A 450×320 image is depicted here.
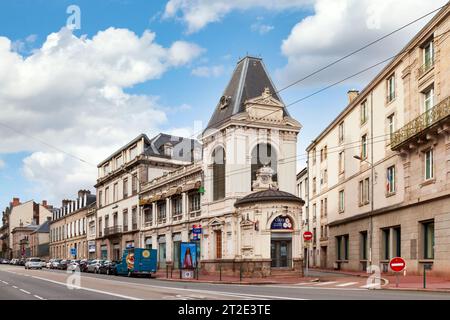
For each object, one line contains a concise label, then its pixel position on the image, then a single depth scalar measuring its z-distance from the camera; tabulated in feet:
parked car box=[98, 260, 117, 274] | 158.30
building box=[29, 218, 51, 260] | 386.32
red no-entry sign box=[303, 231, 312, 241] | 112.47
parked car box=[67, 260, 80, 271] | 192.51
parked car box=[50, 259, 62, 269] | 241.76
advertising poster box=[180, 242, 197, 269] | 131.64
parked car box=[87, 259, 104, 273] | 173.36
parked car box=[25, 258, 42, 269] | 230.89
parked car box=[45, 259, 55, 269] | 250.06
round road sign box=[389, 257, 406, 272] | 81.87
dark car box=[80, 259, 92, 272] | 187.01
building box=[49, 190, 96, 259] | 289.72
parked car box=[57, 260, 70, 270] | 232.57
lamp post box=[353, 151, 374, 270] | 136.98
